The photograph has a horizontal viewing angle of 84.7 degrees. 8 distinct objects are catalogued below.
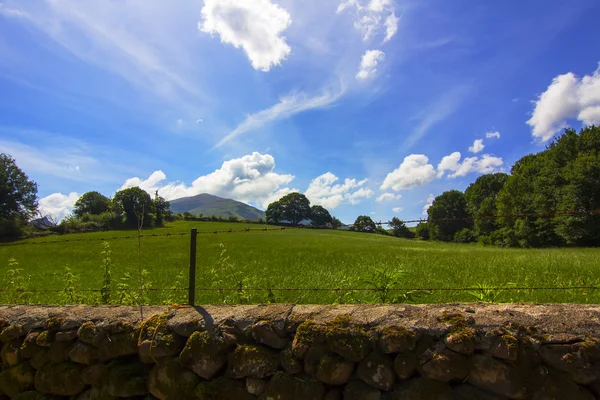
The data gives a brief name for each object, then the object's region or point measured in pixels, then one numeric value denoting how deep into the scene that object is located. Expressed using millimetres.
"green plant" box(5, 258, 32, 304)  5072
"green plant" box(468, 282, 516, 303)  3923
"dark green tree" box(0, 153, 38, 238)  57375
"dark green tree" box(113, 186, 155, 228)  54812
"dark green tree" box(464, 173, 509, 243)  59250
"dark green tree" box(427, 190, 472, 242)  77669
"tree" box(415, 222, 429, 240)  78638
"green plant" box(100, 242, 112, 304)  5066
